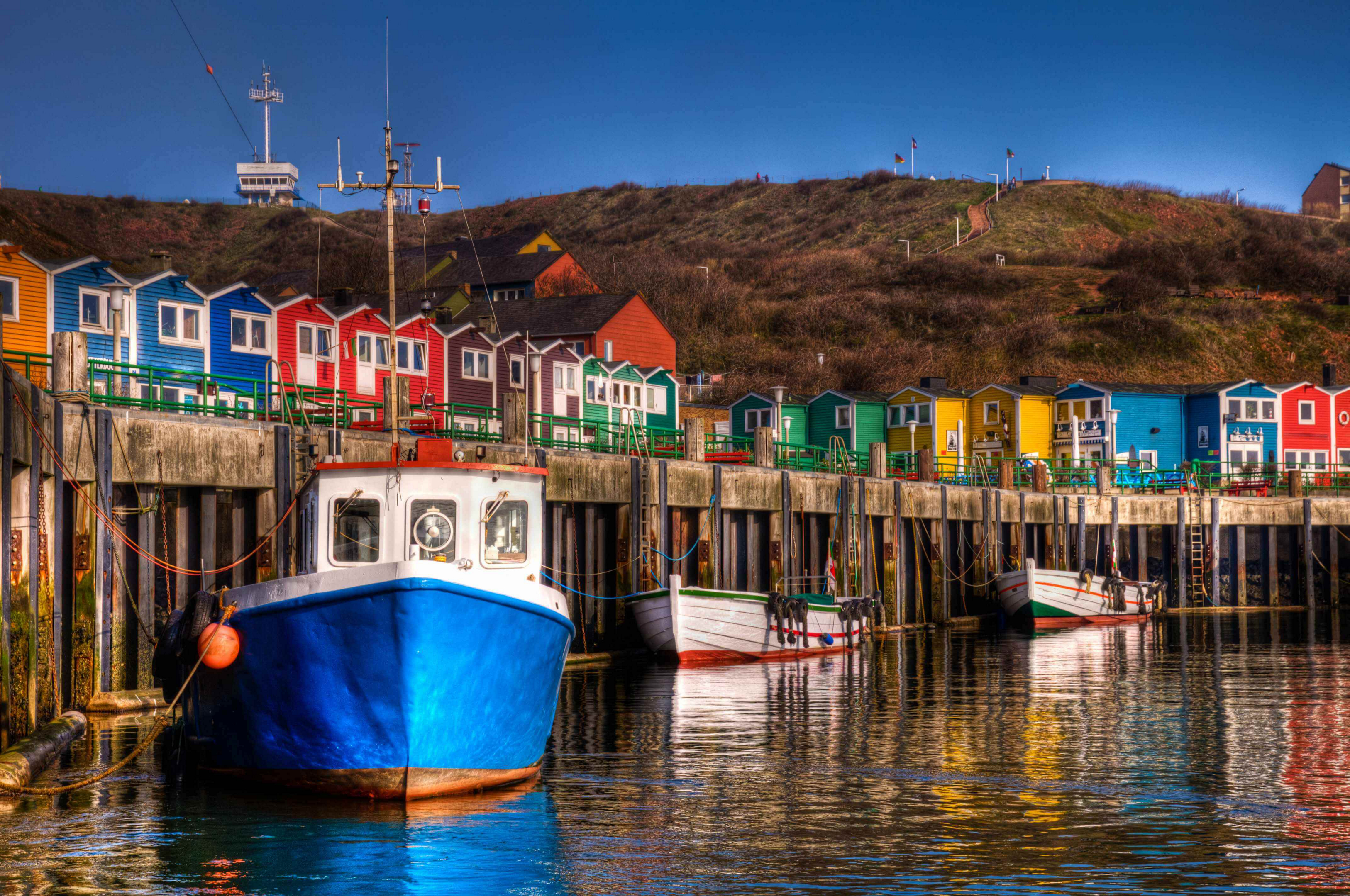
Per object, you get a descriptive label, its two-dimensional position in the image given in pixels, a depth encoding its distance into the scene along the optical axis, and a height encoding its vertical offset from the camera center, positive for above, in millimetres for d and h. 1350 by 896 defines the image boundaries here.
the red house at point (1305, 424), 80312 +3703
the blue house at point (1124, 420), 77688 +3923
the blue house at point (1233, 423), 78625 +3737
